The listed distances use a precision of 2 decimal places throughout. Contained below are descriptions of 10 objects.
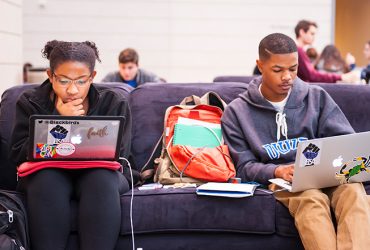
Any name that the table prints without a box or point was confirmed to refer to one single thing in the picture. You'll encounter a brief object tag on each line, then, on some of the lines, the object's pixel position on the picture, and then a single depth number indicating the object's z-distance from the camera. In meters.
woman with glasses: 2.38
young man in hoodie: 2.82
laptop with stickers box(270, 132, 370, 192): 2.37
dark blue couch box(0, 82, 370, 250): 2.54
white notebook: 2.52
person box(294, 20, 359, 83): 5.39
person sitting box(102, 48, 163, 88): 5.47
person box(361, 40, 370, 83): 4.92
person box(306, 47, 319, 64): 6.86
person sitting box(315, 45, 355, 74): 6.42
